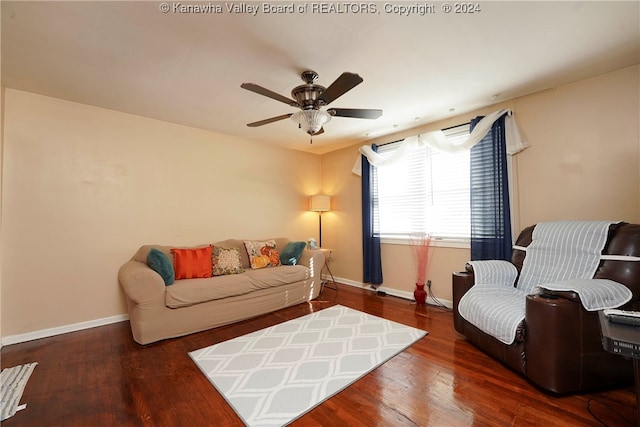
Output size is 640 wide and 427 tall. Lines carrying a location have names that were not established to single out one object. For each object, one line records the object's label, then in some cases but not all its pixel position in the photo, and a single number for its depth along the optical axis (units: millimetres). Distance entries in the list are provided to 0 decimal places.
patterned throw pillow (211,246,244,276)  3184
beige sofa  2395
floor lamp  4625
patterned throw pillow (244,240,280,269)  3562
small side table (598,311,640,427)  1113
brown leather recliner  1597
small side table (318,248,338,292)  4655
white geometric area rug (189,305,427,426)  1600
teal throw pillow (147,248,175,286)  2627
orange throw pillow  2953
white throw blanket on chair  1919
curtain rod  3251
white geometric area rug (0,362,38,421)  1555
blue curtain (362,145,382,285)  4082
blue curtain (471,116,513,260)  2855
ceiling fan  2189
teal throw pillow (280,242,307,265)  3725
